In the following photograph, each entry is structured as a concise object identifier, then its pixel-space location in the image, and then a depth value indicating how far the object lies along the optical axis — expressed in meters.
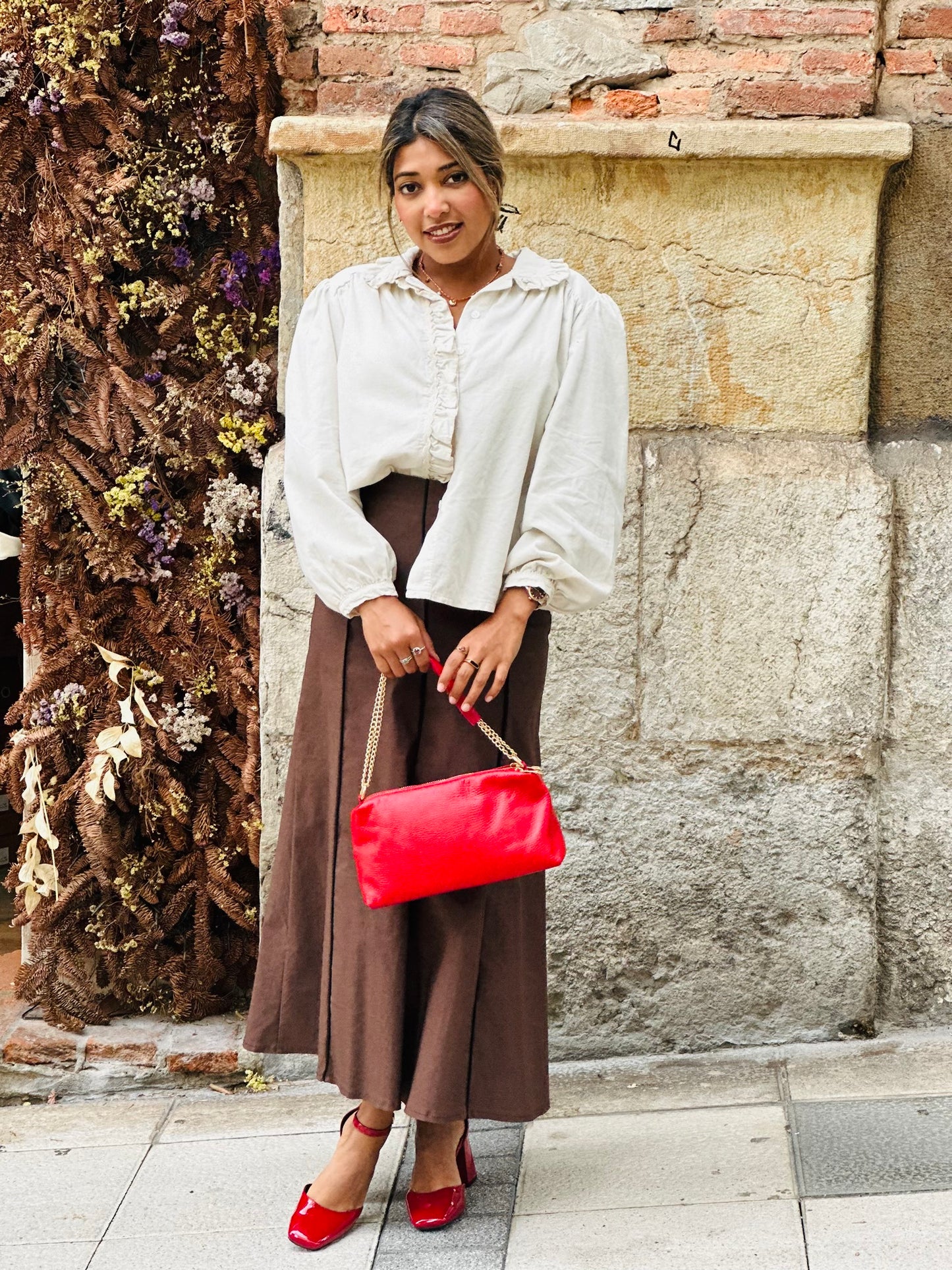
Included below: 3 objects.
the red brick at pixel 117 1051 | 3.52
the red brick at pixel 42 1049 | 3.51
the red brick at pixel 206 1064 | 3.46
